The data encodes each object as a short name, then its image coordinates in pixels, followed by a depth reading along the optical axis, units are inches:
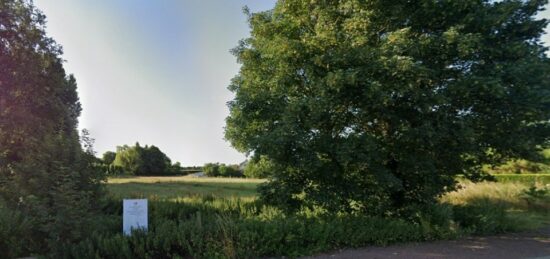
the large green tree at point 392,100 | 319.9
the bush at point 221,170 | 2684.5
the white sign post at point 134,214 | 286.7
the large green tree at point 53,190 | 257.8
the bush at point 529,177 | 923.2
